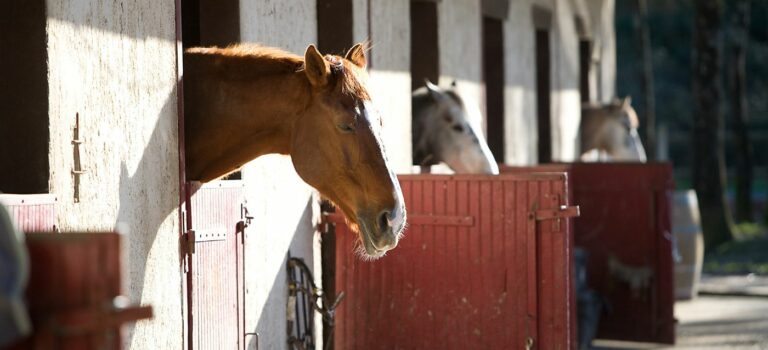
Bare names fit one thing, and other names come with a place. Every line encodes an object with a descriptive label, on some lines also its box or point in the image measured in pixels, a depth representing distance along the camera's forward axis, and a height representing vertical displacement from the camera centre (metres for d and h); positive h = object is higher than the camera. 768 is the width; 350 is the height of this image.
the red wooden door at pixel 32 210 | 7.51 -0.11
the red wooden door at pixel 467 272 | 12.74 -0.56
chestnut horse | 9.82 +0.22
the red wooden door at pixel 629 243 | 19.65 -0.62
